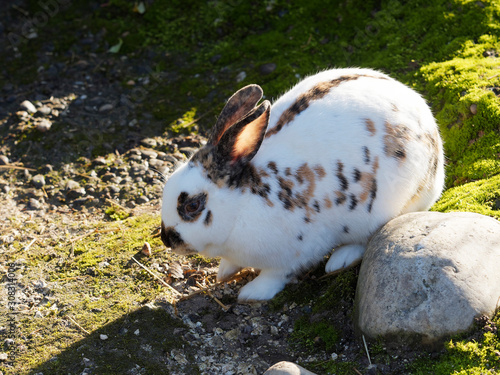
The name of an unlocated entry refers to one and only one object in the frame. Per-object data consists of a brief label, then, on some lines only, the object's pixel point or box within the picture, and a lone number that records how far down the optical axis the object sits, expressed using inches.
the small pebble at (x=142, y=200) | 246.2
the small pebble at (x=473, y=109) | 232.7
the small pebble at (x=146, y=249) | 209.3
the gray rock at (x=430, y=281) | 145.4
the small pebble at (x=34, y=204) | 241.4
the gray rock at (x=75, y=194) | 248.2
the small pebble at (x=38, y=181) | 252.4
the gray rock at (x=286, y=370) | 140.4
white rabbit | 171.8
